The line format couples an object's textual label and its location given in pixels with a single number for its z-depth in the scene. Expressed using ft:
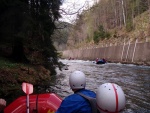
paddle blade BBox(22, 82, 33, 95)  12.91
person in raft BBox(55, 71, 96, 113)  8.23
